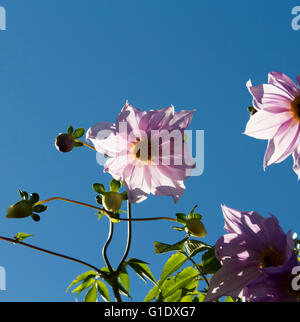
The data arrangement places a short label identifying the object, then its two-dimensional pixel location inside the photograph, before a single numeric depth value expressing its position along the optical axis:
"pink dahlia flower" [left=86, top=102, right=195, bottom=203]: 1.13
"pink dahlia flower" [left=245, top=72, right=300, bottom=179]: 1.18
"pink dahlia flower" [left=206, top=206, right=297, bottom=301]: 1.04
